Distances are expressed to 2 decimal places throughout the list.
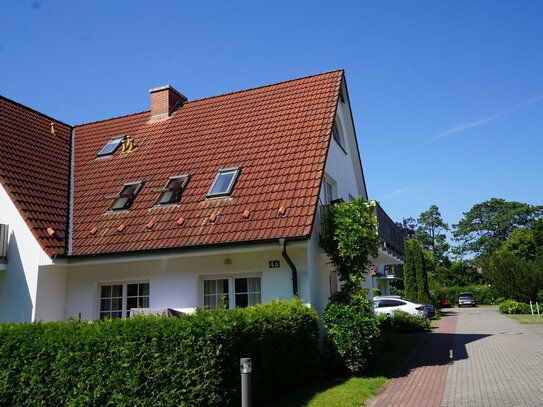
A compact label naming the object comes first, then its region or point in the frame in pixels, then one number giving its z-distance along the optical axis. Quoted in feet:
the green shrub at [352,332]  32.58
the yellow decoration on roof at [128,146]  52.85
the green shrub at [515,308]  110.42
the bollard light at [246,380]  19.16
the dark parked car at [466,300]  165.58
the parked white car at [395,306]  77.30
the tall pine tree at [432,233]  293.02
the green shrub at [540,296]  109.16
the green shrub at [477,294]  177.78
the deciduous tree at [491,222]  281.74
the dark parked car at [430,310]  88.93
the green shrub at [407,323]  66.69
